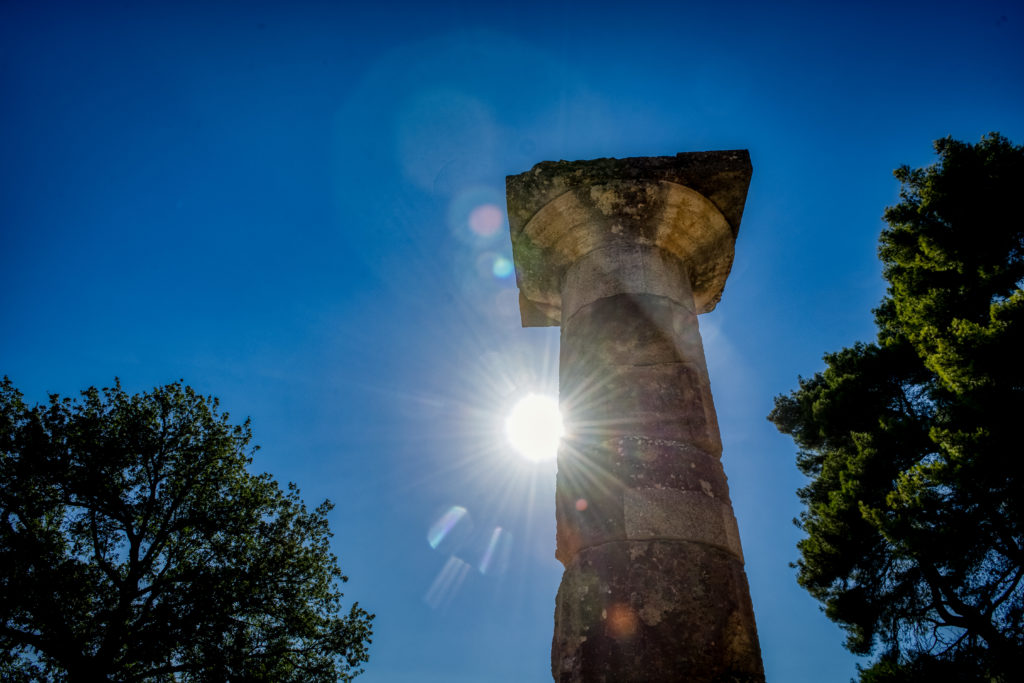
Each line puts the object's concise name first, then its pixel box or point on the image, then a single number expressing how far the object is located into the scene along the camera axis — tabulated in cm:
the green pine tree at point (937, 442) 738
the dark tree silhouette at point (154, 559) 1019
